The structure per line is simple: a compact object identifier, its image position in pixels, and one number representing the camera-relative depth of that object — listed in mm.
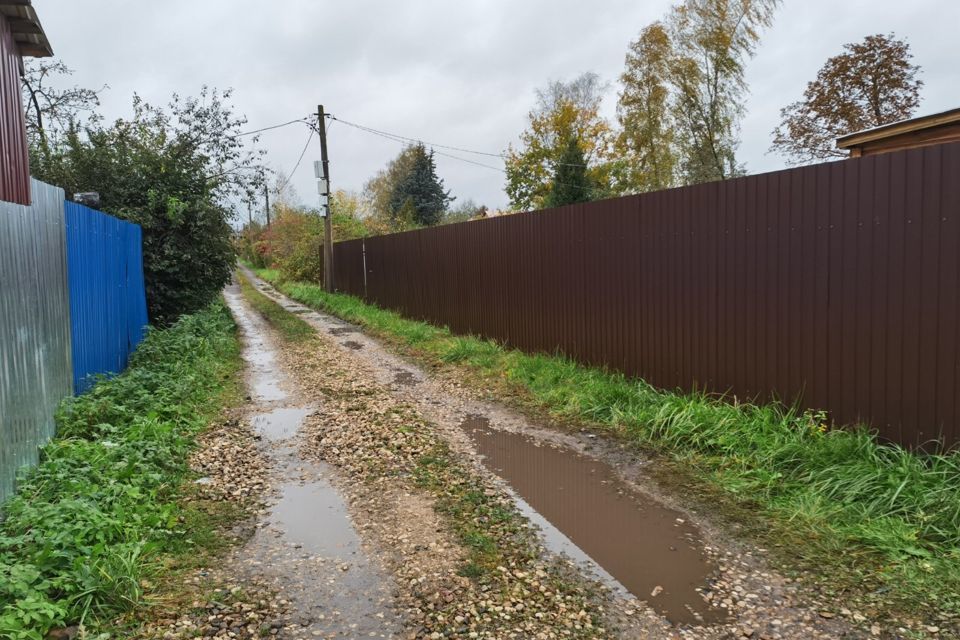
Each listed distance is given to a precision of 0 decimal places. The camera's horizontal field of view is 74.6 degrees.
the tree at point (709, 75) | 25344
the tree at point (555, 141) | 35812
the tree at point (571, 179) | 31016
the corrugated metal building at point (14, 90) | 4992
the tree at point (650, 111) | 28078
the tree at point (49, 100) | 13695
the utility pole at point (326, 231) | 20944
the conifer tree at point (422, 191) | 40531
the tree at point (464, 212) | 42875
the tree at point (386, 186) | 42878
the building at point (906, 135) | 7082
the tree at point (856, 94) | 21812
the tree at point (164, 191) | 10406
